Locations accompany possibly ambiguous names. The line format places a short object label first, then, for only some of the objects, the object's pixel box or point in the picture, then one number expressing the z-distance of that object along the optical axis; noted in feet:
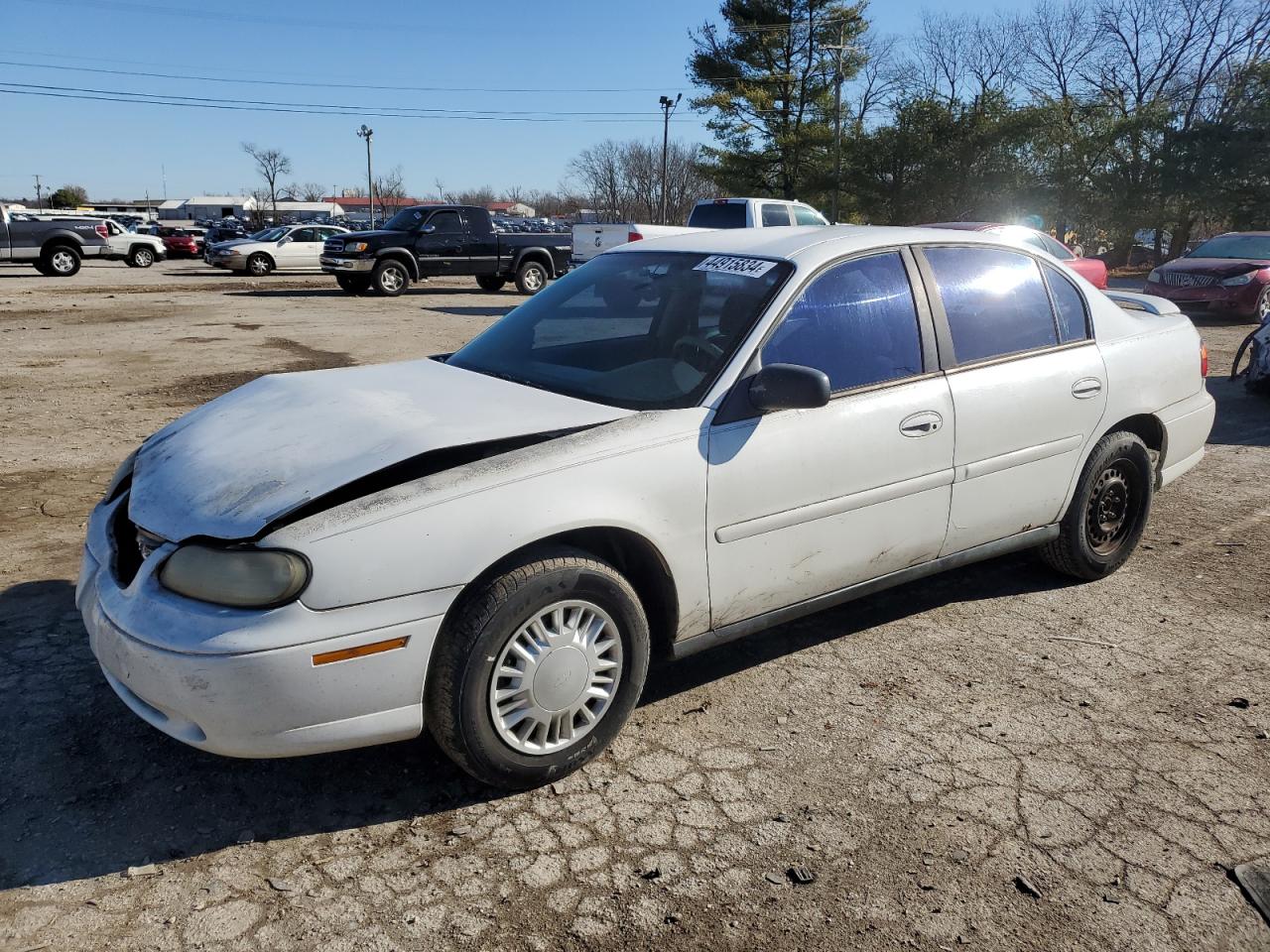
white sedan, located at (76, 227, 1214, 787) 8.40
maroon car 49.16
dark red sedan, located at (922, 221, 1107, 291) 34.24
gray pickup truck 77.97
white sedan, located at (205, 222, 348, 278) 88.12
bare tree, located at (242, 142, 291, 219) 358.84
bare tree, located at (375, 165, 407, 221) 406.25
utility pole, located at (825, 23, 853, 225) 118.11
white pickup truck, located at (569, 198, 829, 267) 53.21
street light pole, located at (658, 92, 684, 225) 176.14
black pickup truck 66.33
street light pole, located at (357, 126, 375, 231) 228.22
